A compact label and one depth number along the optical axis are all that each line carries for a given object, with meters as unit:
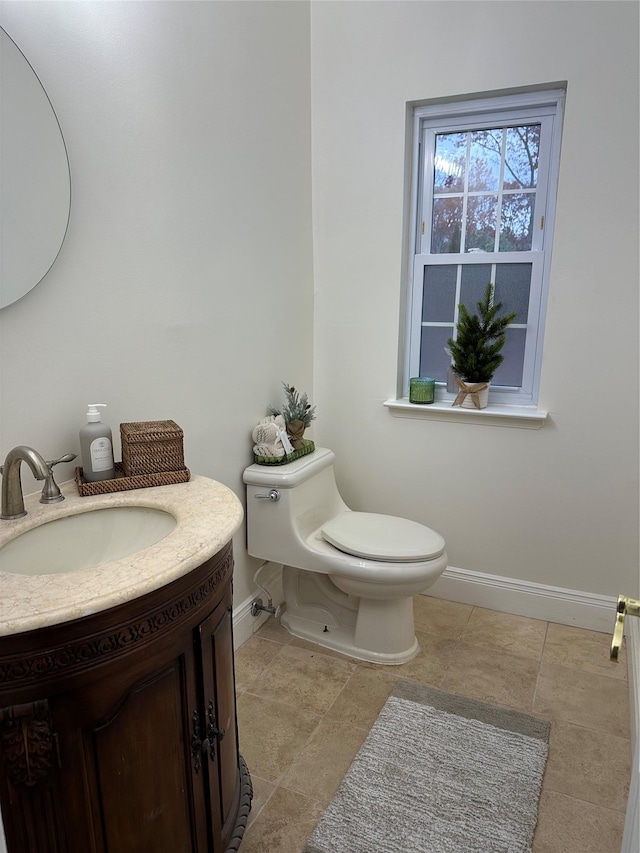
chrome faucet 1.11
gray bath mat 1.45
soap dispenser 1.38
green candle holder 2.48
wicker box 1.42
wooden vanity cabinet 0.85
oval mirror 1.21
